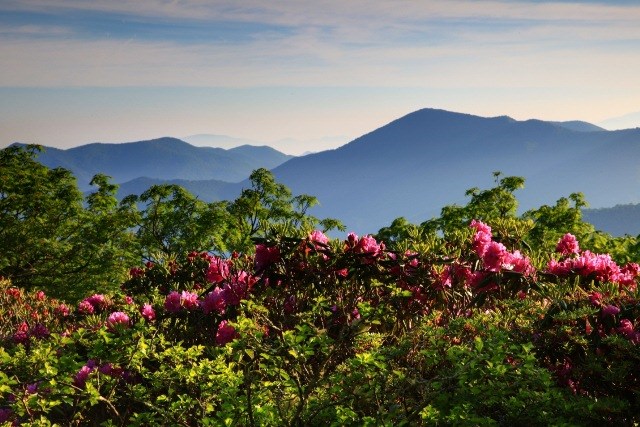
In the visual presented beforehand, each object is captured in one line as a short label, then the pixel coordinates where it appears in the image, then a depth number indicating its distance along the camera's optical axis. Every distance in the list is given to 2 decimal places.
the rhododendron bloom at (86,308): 7.29
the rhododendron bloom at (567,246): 6.46
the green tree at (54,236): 20.72
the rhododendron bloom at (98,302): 7.38
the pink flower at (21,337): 7.36
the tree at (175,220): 21.58
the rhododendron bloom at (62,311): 8.75
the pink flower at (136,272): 7.69
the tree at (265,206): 23.84
